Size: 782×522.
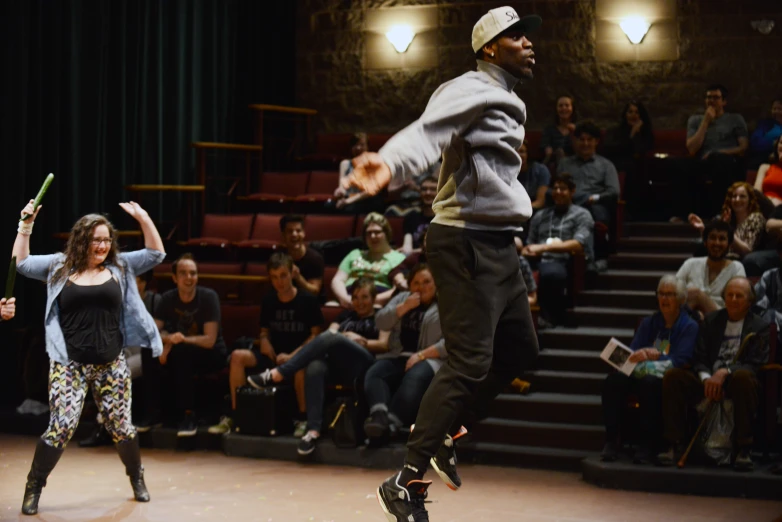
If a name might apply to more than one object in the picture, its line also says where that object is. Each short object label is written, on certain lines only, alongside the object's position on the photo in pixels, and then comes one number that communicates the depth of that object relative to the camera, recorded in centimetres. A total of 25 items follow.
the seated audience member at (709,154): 823
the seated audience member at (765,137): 834
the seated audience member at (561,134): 892
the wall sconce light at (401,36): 1093
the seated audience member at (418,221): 770
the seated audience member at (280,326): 694
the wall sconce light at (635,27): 1016
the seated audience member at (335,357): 649
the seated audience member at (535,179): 806
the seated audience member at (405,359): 627
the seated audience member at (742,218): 689
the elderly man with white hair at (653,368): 588
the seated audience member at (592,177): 796
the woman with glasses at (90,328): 514
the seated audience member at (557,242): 725
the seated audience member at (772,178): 725
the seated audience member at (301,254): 755
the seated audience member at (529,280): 682
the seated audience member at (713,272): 646
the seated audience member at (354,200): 863
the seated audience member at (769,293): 616
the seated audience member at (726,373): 563
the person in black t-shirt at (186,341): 693
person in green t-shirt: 737
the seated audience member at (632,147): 887
